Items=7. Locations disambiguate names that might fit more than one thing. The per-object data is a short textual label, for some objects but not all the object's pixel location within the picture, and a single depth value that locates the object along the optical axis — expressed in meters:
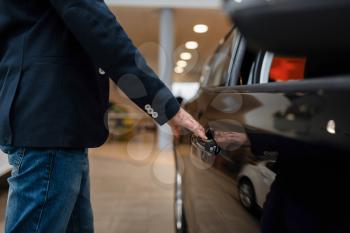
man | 0.91
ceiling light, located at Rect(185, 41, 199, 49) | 9.09
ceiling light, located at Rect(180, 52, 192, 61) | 9.86
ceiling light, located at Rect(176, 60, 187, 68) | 10.58
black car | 0.42
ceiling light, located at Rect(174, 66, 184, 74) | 11.76
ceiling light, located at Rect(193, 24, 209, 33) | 7.22
